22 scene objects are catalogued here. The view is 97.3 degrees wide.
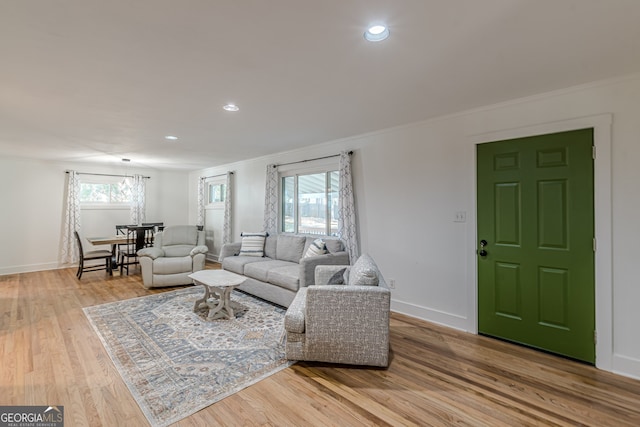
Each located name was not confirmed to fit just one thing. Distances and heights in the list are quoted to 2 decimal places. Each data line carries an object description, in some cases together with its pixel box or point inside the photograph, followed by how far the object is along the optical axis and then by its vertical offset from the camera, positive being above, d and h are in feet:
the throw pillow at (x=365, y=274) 8.25 -1.75
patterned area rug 6.73 -4.26
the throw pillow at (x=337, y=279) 9.27 -2.08
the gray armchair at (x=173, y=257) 15.69 -2.48
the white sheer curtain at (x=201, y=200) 24.97 +1.35
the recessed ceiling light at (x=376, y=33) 5.54 +3.73
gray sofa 11.98 -2.45
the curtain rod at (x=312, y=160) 13.79 +3.17
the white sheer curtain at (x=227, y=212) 21.70 +0.22
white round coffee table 11.37 -3.16
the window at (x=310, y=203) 15.26 +0.75
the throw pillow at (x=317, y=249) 13.07 -1.54
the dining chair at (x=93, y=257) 18.08 -2.78
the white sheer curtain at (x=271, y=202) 17.93 +0.87
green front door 8.29 -0.79
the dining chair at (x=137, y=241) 19.16 -1.84
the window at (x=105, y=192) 21.85 +1.83
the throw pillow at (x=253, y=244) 16.38 -1.72
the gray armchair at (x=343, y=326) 7.84 -3.09
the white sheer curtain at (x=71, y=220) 20.68 -0.42
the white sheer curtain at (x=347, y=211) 13.50 +0.25
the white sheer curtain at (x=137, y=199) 23.70 +1.35
